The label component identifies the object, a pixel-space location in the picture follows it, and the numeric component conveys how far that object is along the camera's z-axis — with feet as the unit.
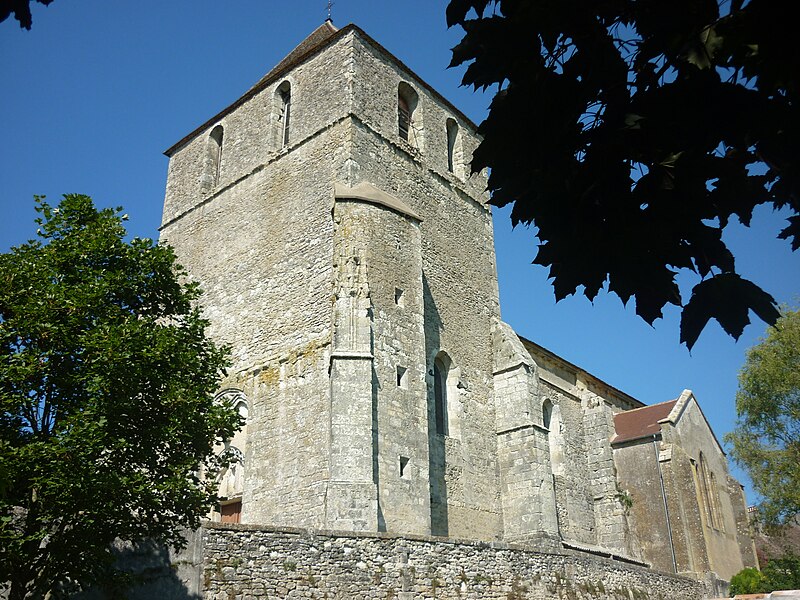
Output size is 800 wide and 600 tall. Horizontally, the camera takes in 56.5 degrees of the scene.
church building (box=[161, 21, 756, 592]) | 49.47
